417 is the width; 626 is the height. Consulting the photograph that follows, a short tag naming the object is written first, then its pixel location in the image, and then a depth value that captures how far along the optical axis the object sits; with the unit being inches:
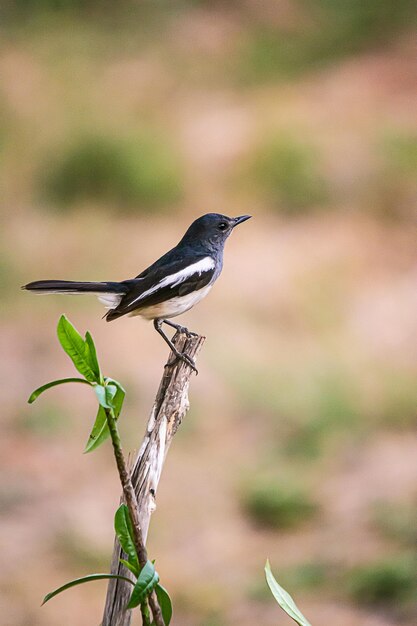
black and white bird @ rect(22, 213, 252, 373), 273.6
